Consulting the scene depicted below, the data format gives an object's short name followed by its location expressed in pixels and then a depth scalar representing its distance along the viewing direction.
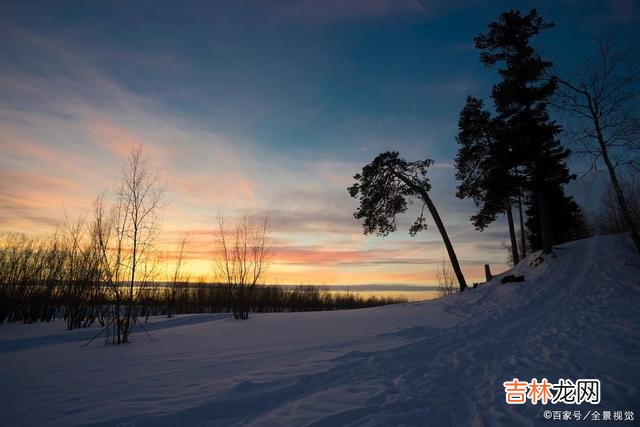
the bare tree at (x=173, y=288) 16.39
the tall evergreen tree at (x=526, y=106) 15.72
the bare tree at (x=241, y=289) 14.40
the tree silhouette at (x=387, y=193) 18.02
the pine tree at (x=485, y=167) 16.61
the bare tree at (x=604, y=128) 11.42
